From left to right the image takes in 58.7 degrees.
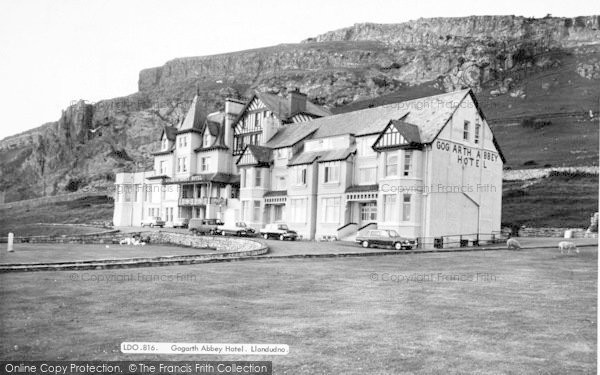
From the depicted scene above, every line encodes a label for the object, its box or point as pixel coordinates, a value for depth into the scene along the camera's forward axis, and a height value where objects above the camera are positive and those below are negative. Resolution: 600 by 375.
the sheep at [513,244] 30.48 -0.82
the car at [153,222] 63.09 -0.88
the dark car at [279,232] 43.91 -1.03
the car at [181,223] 61.09 -0.86
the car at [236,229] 46.59 -1.01
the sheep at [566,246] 26.70 -0.71
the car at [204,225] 49.06 -0.85
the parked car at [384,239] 33.06 -0.97
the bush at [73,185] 144.05 +7.05
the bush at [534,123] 111.25 +22.80
